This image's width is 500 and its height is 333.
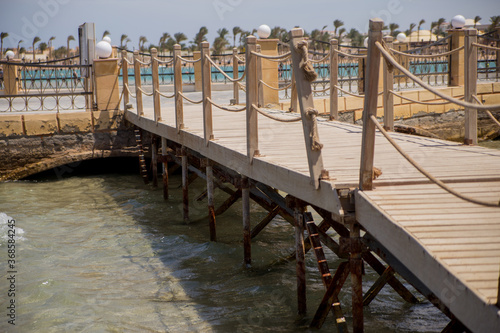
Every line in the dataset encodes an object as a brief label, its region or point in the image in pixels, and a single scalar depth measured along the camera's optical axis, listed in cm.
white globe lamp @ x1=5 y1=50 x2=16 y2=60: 2842
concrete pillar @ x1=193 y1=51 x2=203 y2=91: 2134
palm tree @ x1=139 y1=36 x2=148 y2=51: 6944
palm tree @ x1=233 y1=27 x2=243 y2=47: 6536
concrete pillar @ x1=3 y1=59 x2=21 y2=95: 2072
